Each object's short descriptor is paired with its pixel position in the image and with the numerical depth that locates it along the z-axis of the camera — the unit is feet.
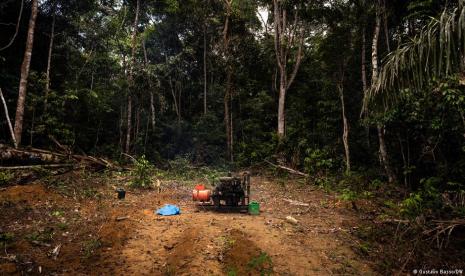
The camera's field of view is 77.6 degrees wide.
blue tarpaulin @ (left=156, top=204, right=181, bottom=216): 27.22
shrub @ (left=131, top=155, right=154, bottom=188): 38.54
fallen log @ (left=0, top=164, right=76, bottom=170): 32.16
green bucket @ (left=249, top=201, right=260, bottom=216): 27.89
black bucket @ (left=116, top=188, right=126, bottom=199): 32.14
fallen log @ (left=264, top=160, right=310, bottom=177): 46.37
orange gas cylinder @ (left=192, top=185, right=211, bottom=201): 29.89
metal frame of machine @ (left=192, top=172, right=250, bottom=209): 28.48
